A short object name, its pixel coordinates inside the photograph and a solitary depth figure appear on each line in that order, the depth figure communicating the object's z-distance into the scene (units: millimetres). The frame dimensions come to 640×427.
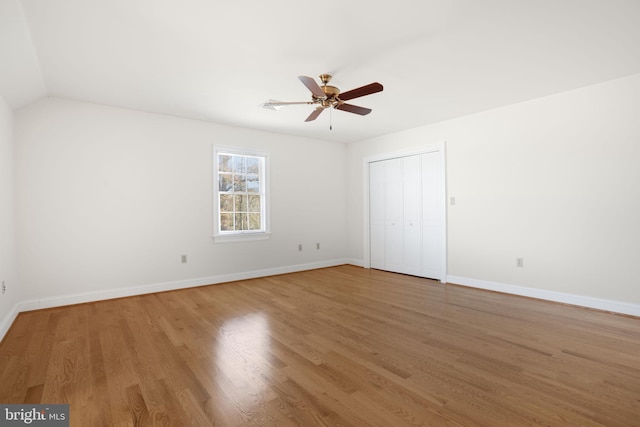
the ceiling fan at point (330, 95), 2768
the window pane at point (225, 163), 5090
